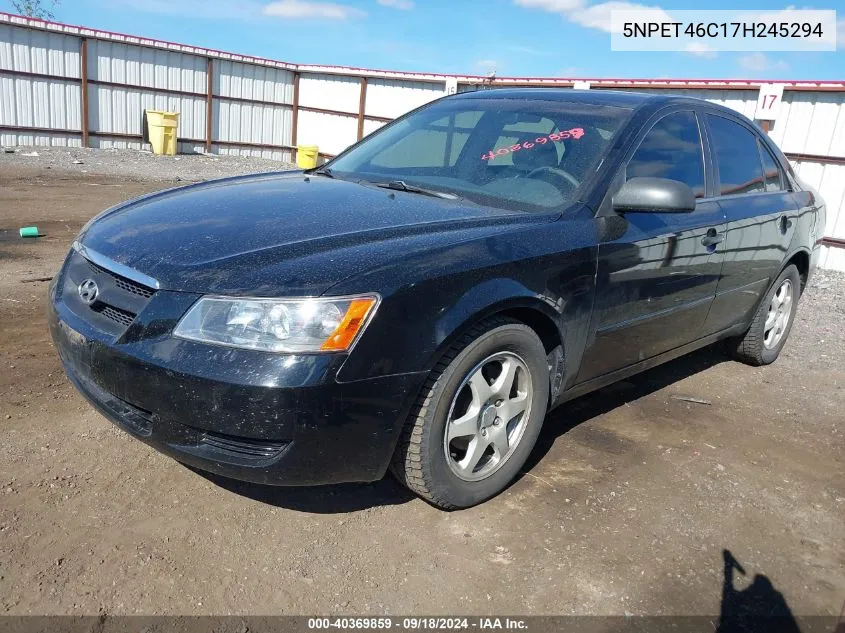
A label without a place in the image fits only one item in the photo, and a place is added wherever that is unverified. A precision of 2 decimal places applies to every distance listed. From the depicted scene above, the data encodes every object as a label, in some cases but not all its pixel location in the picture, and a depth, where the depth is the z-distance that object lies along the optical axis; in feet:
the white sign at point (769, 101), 34.71
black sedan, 7.59
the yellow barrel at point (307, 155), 69.10
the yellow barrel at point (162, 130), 64.13
